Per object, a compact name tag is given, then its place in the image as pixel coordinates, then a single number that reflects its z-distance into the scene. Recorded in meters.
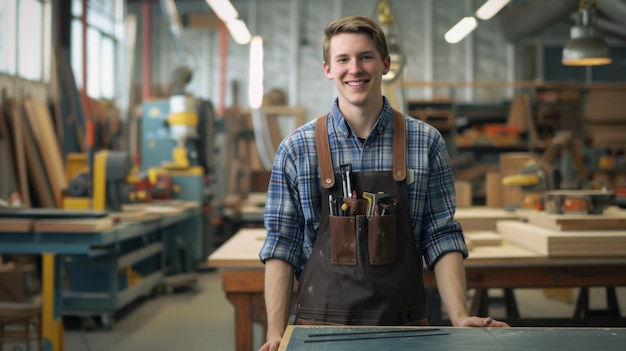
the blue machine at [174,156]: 6.86
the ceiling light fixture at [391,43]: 4.33
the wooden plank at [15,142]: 6.24
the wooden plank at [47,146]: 6.48
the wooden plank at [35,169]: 6.39
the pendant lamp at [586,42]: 4.53
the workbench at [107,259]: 3.72
